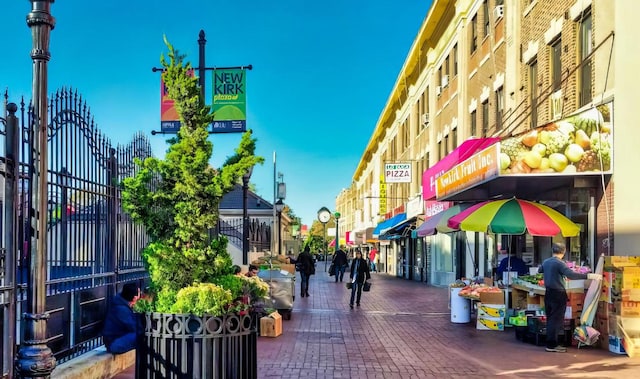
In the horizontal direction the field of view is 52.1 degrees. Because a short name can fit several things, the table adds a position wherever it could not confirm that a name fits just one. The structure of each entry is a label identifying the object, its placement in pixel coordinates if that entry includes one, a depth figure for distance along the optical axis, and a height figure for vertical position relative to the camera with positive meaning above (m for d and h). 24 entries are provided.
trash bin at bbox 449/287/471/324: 13.84 -1.94
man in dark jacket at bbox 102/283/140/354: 7.29 -1.24
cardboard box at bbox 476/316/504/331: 12.65 -2.07
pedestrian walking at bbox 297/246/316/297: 21.83 -1.70
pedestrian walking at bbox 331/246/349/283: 29.44 -1.98
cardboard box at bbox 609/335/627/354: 9.80 -1.97
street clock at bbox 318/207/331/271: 36.11 +0.18
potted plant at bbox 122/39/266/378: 4.80 -0.32
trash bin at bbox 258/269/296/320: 13.95 -1.58
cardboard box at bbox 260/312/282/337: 11.45 -1.89
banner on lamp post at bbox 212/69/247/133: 13.86 +2.53
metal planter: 4.77 -0.95
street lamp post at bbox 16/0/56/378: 4.67 -0.03
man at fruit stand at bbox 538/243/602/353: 10.18 -1.23
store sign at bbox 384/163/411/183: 30.75 +2.11
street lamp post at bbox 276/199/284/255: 29.52 +0.57
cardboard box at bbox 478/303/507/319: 12.67 -1.82
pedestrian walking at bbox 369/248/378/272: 49.81 -3.15
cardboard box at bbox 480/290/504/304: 12.66 -1.57
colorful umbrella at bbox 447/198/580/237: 11.64 -0.07
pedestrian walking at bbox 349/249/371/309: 17.78 -1.57
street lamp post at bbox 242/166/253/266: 19.83 -0.23
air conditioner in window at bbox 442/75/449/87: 26.34 +5.52
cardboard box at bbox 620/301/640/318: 9.69 -1.40
